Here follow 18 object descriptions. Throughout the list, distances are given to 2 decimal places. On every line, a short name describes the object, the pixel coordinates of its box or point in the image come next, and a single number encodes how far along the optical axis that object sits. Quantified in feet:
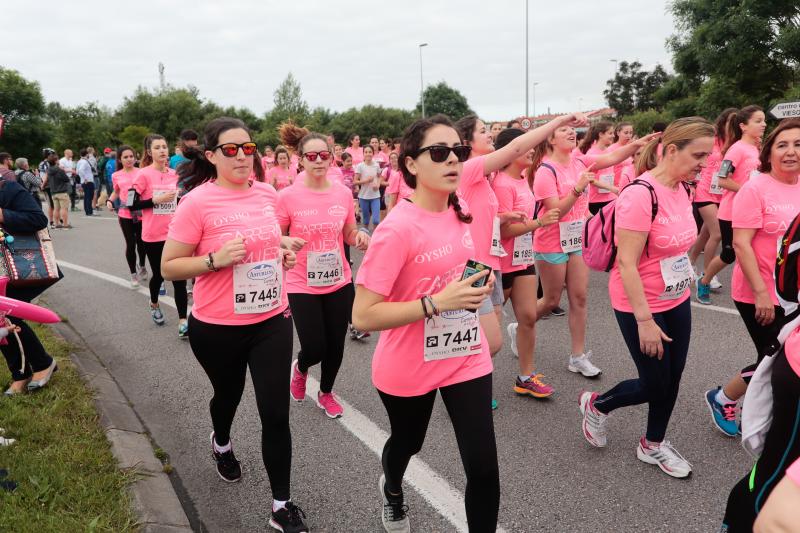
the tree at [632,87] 177.37
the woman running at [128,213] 25.57
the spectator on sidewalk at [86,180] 62.59
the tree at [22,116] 148.66
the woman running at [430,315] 7.55
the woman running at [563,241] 15.30
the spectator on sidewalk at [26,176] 30.59
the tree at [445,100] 283.38
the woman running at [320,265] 13.56
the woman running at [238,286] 9.72
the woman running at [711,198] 21.97
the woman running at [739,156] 18.92
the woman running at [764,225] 11.18
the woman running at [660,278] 10.19
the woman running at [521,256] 13.97
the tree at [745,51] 79.66
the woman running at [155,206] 21.84
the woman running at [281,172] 35.70
